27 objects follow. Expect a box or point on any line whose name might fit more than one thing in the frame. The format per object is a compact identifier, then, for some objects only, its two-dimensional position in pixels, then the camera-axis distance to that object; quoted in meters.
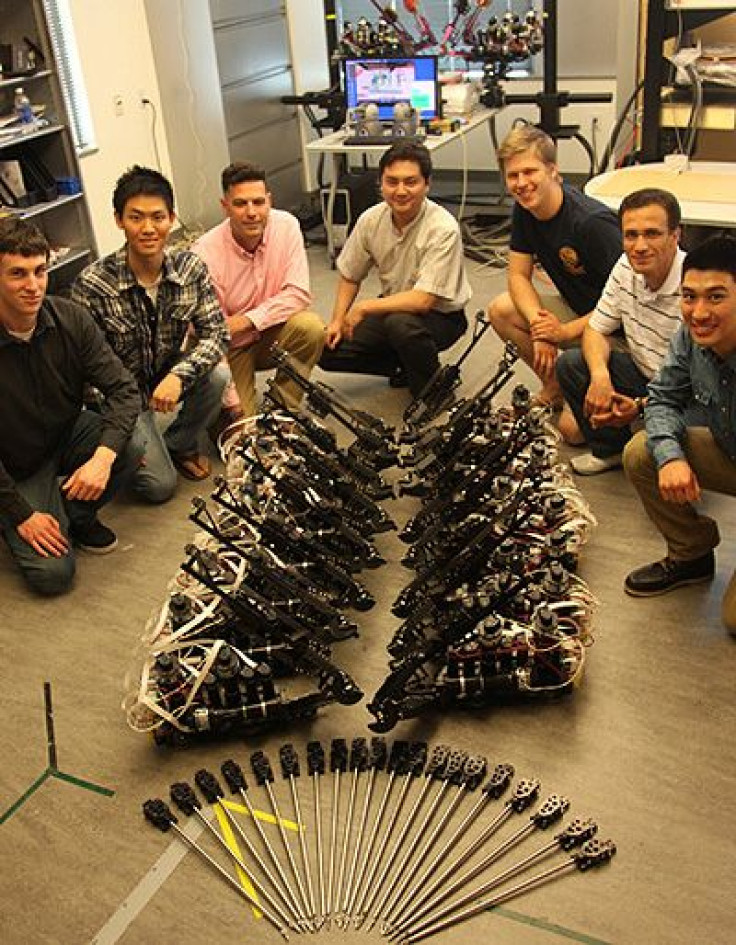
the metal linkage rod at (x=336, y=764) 2.07
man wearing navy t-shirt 3.18
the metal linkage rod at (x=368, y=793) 1.90
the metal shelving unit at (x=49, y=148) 4.36
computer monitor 4.92
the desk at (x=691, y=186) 3.48
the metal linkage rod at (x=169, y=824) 1.94
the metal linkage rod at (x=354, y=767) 2.02
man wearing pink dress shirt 3.49
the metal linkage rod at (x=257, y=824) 1.88
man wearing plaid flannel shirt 3.07
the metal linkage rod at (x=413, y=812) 1.87
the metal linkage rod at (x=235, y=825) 1.88
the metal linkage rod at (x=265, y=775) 2.07
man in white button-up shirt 3.45
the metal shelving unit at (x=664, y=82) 4.06
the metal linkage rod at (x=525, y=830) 1.91
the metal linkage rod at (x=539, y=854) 1.86
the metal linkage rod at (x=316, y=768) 2.07
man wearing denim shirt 2.24
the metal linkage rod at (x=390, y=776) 1.96
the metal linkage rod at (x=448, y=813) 1.87
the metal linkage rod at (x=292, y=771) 2.04
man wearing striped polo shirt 2.72
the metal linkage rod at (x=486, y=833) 1.86
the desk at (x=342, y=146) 4.82
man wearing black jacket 2.67
